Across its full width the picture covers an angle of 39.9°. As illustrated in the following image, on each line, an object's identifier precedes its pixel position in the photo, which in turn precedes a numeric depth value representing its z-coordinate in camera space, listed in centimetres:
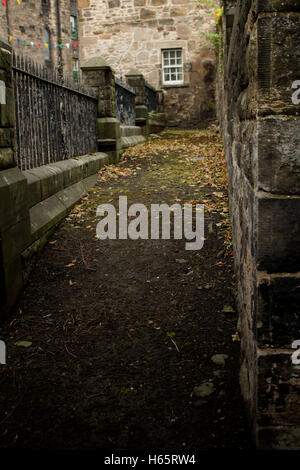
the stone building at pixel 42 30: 2802
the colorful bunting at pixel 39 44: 2785
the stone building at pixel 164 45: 1662
